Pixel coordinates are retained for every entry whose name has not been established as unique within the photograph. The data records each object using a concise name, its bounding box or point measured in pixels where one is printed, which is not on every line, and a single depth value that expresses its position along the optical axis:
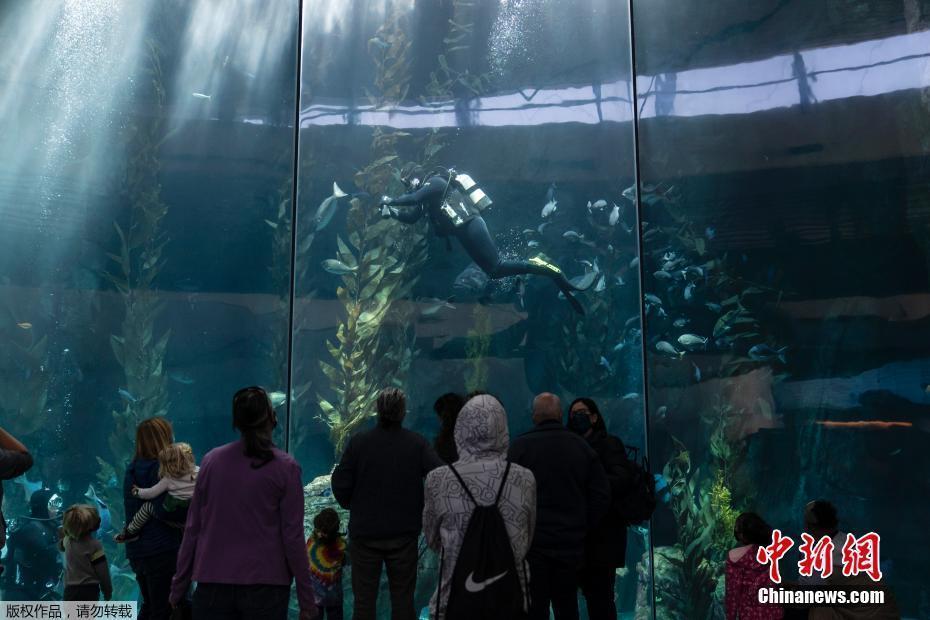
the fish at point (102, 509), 8.57
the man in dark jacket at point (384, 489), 3.77
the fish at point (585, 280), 9.26
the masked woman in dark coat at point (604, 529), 4.02
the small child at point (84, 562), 4.51
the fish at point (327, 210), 9.03
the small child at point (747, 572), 3.97
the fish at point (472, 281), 8.73
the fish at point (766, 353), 6.95
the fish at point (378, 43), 9.22
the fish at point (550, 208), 9.10
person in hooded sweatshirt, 2.62
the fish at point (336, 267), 8.73
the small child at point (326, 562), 4.49
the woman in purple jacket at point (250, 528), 2.68
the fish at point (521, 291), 8.85
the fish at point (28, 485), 9.36
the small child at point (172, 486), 3.90
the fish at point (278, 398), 8.73
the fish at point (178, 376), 9.41
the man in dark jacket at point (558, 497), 3.53
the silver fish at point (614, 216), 9.05
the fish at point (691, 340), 7.48
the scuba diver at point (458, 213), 8.86
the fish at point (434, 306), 8.51
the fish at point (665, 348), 7.57
